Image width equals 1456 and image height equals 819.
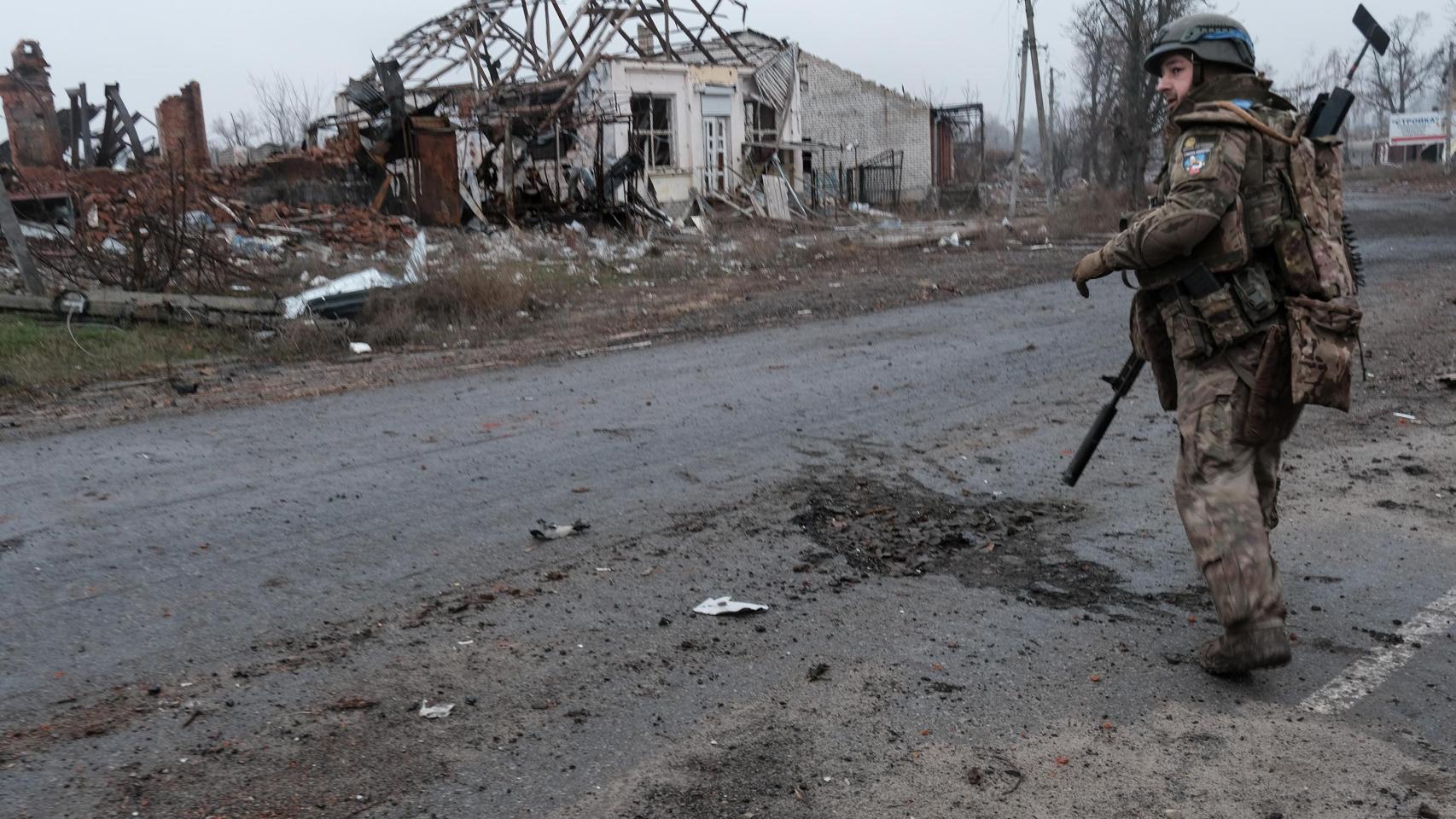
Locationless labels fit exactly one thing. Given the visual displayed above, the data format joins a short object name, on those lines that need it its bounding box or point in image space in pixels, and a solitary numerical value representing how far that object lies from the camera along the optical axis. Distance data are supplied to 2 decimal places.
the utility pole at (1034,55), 26.71
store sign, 62.50
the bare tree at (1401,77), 76.94
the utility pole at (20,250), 11.18
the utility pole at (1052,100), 47.49
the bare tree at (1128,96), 27.14
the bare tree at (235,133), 40.97
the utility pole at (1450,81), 52.56
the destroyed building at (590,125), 21.02
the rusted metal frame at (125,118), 21.55
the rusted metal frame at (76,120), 21.81
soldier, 3.31
